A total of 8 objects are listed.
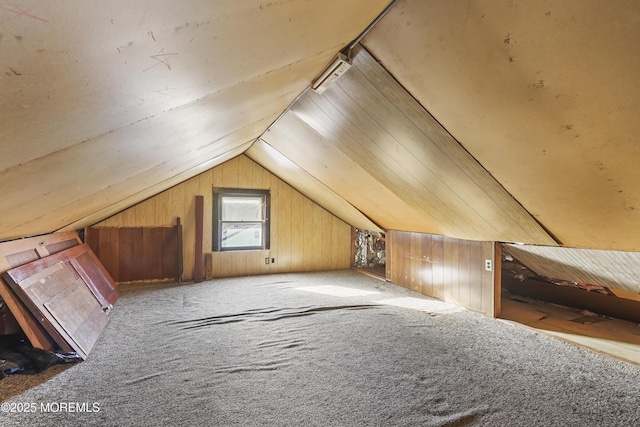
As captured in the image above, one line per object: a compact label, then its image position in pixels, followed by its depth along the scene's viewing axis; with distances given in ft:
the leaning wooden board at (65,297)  6.82
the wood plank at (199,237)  15.35
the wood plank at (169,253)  15.31
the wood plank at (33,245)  6.95
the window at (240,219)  16.20
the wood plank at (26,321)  6.53
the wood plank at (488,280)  9.98
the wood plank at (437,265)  12.25
